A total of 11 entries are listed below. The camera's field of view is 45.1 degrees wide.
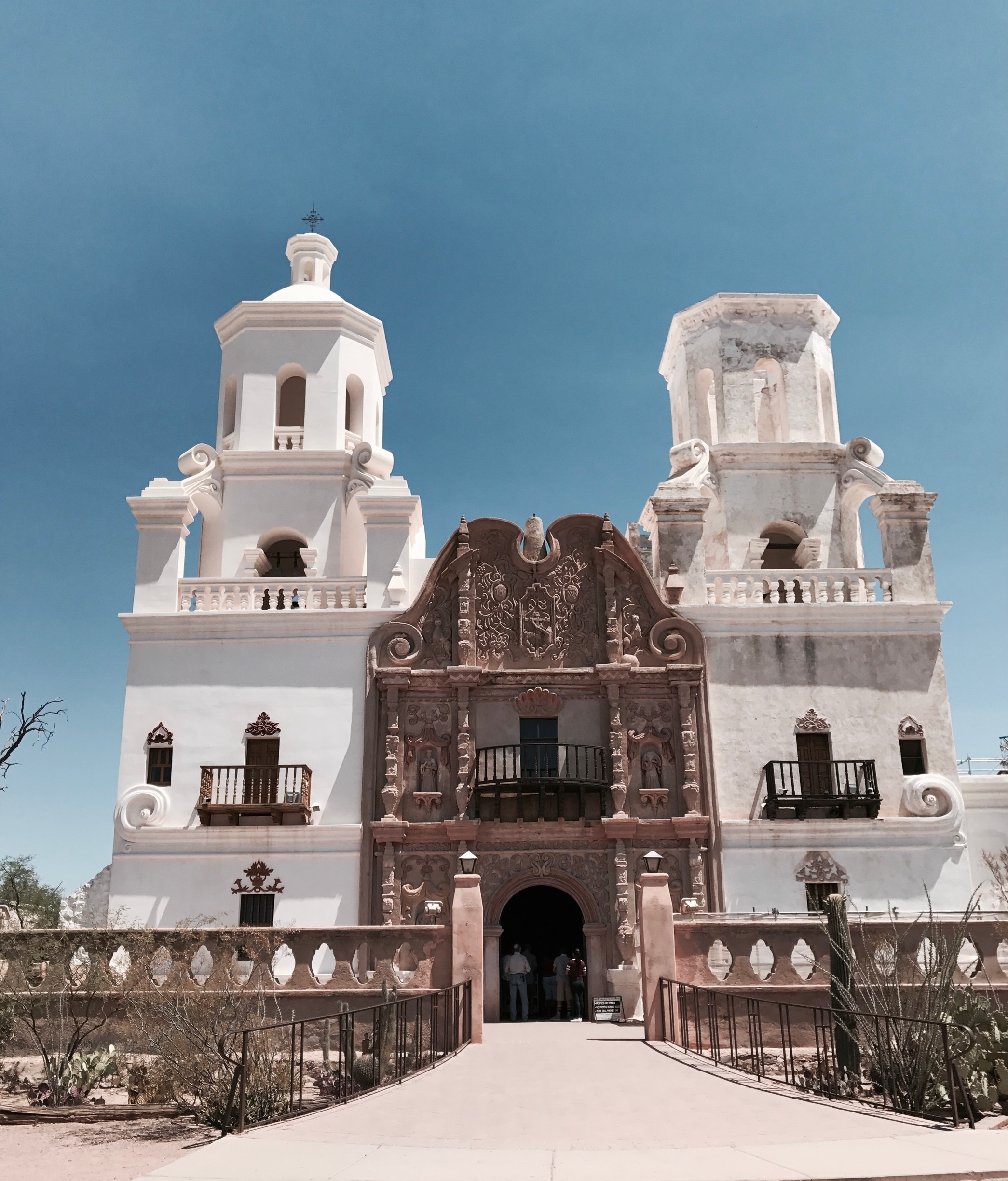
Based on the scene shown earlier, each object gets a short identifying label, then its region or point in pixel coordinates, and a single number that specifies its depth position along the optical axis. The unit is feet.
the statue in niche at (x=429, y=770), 82.23
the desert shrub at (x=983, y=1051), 41.57
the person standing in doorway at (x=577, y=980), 78.69
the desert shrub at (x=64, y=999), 49.52
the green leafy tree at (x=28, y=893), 105.70
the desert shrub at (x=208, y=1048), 40.55
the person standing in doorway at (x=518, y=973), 76.59
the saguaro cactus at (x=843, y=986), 43.75
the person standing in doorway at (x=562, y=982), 80.23
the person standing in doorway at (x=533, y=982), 85.30
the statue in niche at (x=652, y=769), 82.58
